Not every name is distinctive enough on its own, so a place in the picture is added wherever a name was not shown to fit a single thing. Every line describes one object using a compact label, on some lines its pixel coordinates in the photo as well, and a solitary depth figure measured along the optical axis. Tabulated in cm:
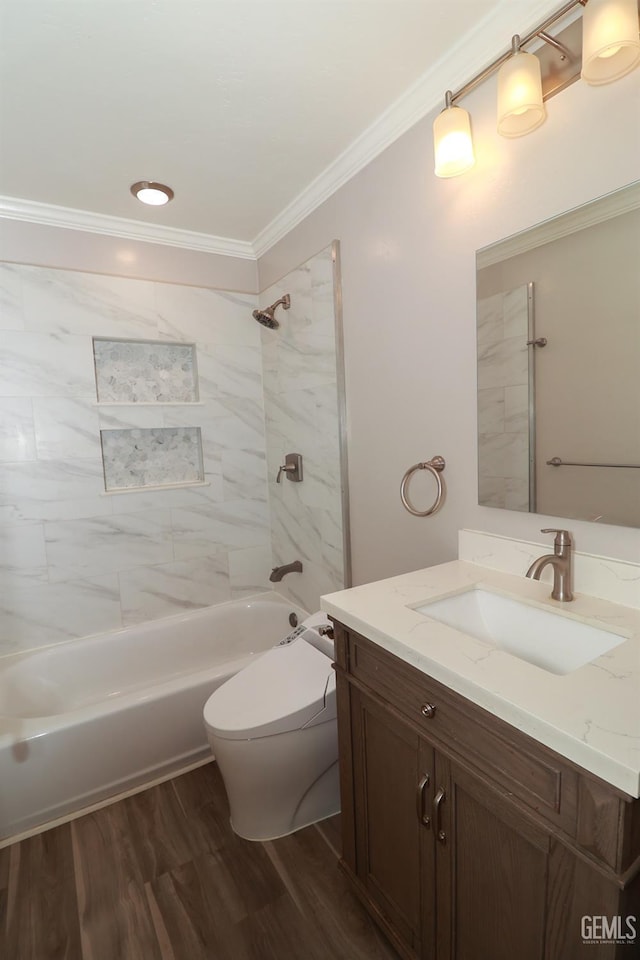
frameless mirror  103
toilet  144
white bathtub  165
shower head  240
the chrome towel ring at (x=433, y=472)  150
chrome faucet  111
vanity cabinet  66
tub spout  242
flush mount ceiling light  190
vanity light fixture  90
